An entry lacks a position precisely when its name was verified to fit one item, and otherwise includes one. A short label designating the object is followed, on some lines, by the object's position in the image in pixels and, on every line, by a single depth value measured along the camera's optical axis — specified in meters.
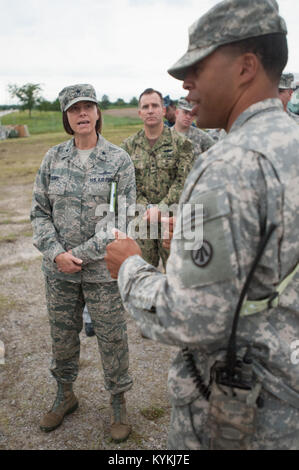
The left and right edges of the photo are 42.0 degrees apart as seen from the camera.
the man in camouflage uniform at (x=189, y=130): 5.77
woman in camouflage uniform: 2.65
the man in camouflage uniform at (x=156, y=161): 4.33
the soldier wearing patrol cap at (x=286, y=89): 4.31
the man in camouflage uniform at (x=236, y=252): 1.09
